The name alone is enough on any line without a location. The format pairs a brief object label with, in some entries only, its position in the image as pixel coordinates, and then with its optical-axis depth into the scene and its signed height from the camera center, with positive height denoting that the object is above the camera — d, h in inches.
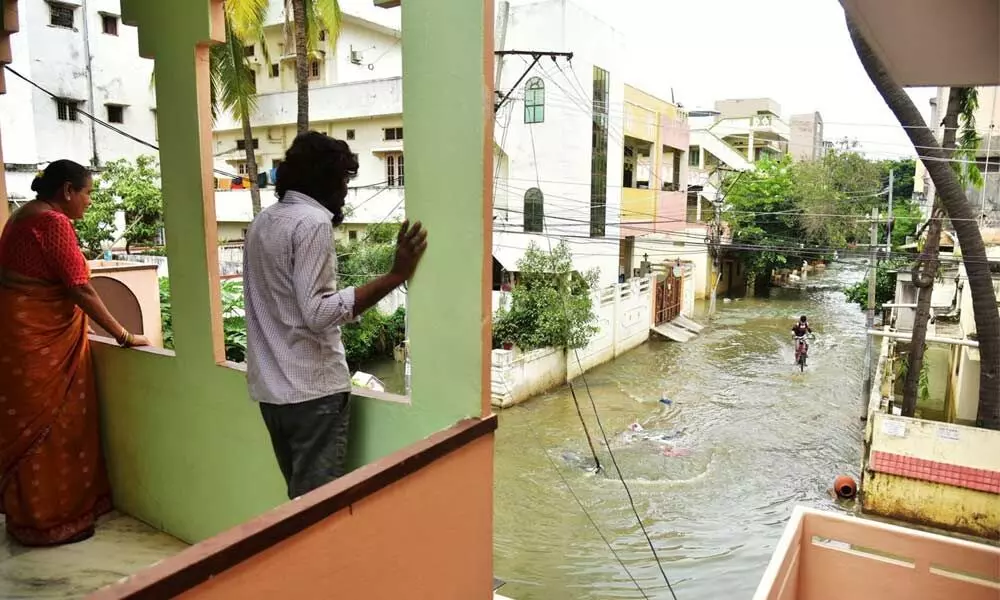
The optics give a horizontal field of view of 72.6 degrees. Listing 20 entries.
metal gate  805.9 -101.8
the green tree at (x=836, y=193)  1005.2 +31.7
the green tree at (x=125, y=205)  530.2 +4.3
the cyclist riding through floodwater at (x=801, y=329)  640.4 -107.5
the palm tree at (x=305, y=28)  392.5 +111.0
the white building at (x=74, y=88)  560.1 +110.9
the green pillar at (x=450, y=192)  72.1 +2.2
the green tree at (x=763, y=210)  1029.2 +5.9
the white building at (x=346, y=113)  641.4 +96.3
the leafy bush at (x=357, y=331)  437.4 -93.5
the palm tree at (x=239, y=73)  425.4 +88.8
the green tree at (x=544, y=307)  544.1 -75.8
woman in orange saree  96.3 -21.6
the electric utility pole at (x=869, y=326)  471.2 -79.1
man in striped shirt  69.6 -9.7
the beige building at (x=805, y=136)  1498.5 +175.9
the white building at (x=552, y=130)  613.3 +77.3
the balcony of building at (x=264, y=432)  58.5 -24.9
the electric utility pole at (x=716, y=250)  952.3 -54.6
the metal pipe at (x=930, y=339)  364.6 -69.6
